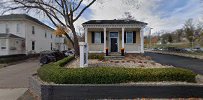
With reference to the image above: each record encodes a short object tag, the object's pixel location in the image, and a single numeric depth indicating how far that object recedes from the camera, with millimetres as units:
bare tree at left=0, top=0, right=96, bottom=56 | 11147
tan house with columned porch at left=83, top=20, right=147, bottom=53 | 10344
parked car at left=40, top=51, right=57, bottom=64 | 9714
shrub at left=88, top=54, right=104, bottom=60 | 9498
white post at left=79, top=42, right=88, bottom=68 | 5006
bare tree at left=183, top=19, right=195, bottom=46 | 25438
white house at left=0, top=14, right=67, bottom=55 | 13349
